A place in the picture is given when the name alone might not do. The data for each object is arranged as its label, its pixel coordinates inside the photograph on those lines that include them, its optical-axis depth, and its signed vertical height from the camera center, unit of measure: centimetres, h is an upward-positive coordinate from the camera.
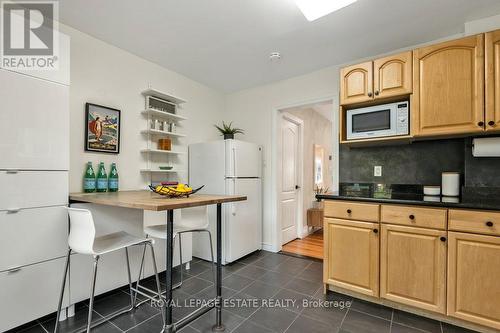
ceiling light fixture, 179 +127
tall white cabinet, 160 -18
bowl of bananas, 161 -16
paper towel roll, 192 +17
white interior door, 383 -19
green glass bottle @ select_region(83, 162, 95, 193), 220 -13
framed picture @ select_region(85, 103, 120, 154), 232 +39
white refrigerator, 303 -24
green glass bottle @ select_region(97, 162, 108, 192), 229 -12
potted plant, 335 +48
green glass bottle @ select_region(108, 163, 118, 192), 239 -14
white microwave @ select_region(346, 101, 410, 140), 218 +46
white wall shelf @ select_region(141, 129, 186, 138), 277 +42
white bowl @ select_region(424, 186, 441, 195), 221 -21
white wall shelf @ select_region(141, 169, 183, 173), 278 -5
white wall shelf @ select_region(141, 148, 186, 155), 278 +19
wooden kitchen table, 128 -27
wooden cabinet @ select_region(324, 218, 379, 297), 202 -79
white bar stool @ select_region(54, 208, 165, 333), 146 -52
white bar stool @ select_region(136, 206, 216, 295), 219 -49
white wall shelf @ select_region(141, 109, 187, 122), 279 +65
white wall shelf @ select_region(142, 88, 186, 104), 278 +89
